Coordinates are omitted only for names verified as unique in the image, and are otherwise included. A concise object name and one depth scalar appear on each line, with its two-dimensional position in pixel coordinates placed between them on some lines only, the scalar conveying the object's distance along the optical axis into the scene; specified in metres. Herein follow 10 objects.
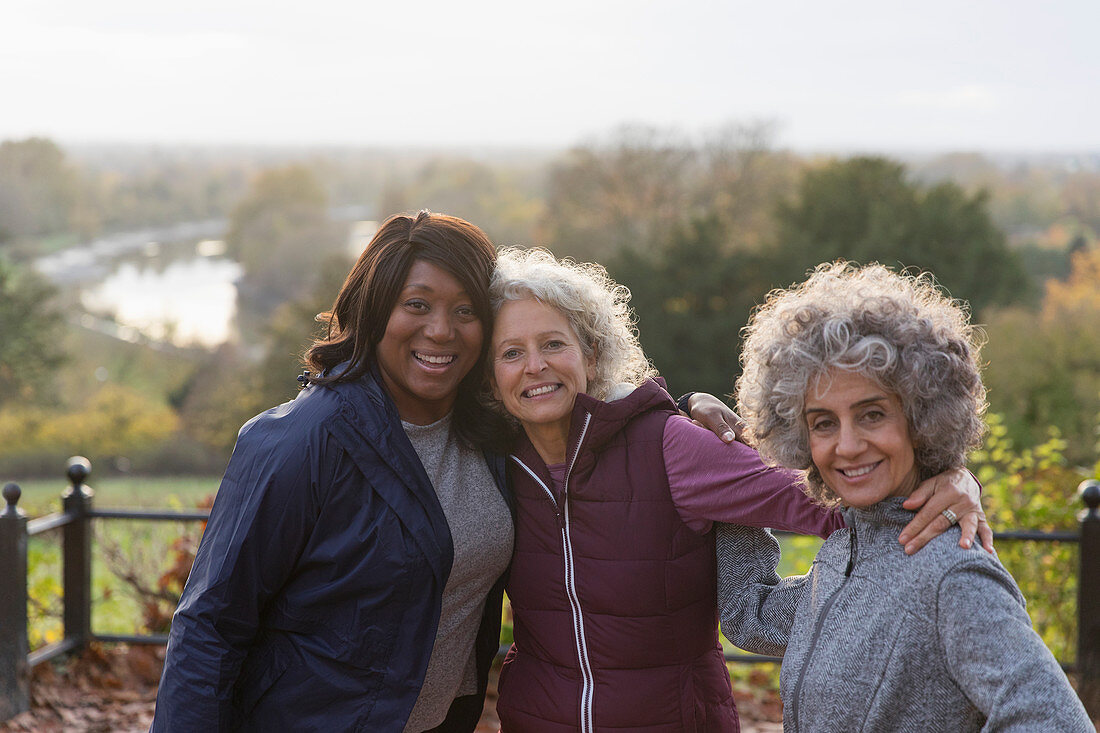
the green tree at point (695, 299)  27.53
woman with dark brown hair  2.09
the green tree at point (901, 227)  32.88
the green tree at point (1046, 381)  20.12
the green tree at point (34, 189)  39.88
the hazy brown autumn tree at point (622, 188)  39.81
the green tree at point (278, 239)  46.22
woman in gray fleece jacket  1.54
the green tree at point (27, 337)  28.86
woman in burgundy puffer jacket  2.20
